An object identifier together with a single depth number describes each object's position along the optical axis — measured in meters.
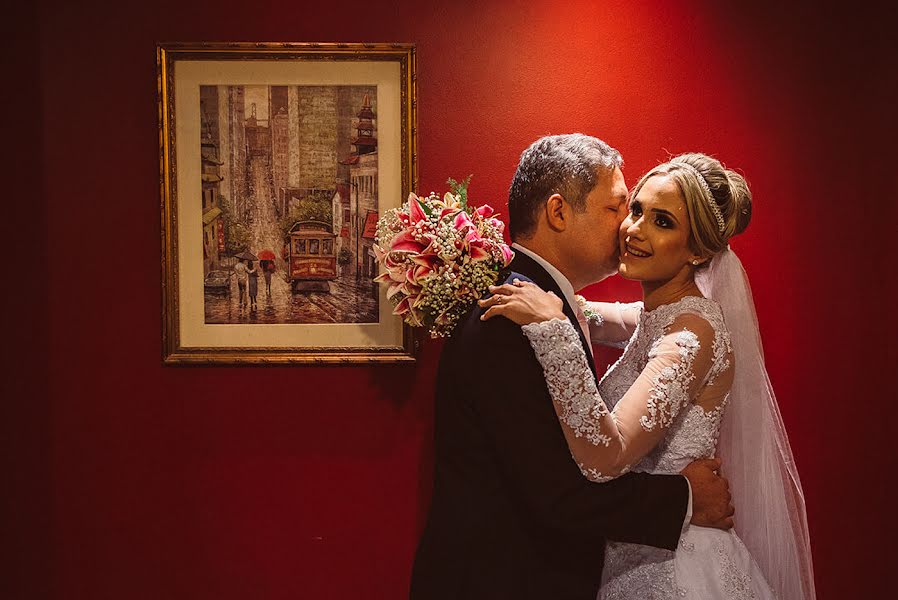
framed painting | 2.61
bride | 2.04
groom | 1.92
